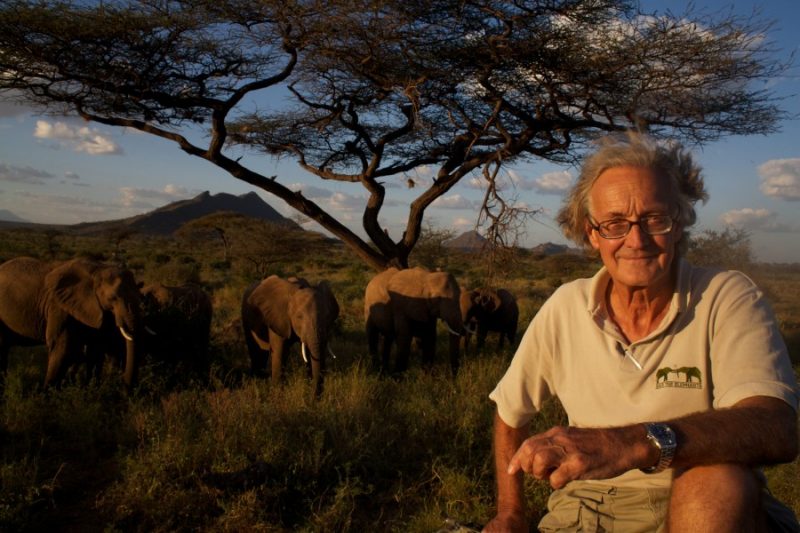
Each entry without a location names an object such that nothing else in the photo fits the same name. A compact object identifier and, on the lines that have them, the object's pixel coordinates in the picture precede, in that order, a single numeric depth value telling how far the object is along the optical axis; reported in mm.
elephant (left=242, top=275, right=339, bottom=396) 7781
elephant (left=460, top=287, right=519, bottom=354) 12164
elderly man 1792
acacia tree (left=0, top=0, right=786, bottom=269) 8797
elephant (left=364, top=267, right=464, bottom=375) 9383
